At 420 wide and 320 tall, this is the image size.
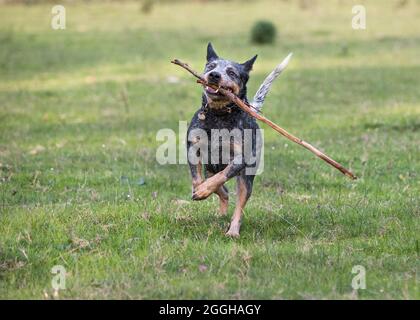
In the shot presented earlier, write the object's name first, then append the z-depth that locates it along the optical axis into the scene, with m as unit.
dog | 7.43
